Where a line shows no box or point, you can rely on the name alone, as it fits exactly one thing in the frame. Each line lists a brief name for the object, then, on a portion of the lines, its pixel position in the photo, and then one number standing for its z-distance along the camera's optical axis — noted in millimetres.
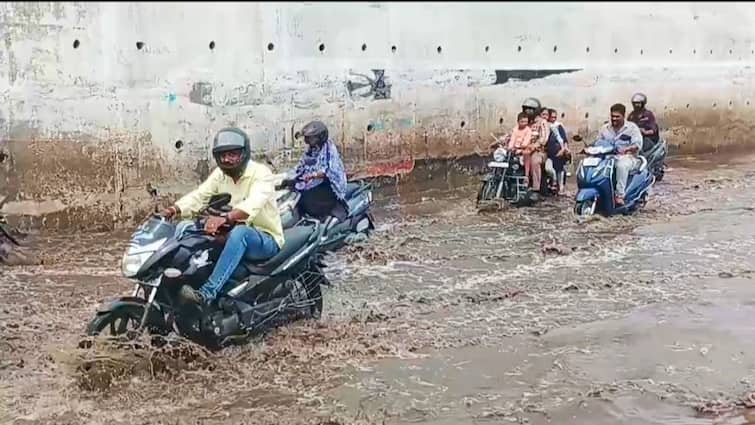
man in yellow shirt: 5379
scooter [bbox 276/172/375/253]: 7828
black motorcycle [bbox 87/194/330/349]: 5168
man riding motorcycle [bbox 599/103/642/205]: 10164
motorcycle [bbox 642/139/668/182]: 11913
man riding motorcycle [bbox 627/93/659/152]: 11984
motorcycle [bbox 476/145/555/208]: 10922
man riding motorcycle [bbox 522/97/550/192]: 11062
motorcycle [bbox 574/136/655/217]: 10156
